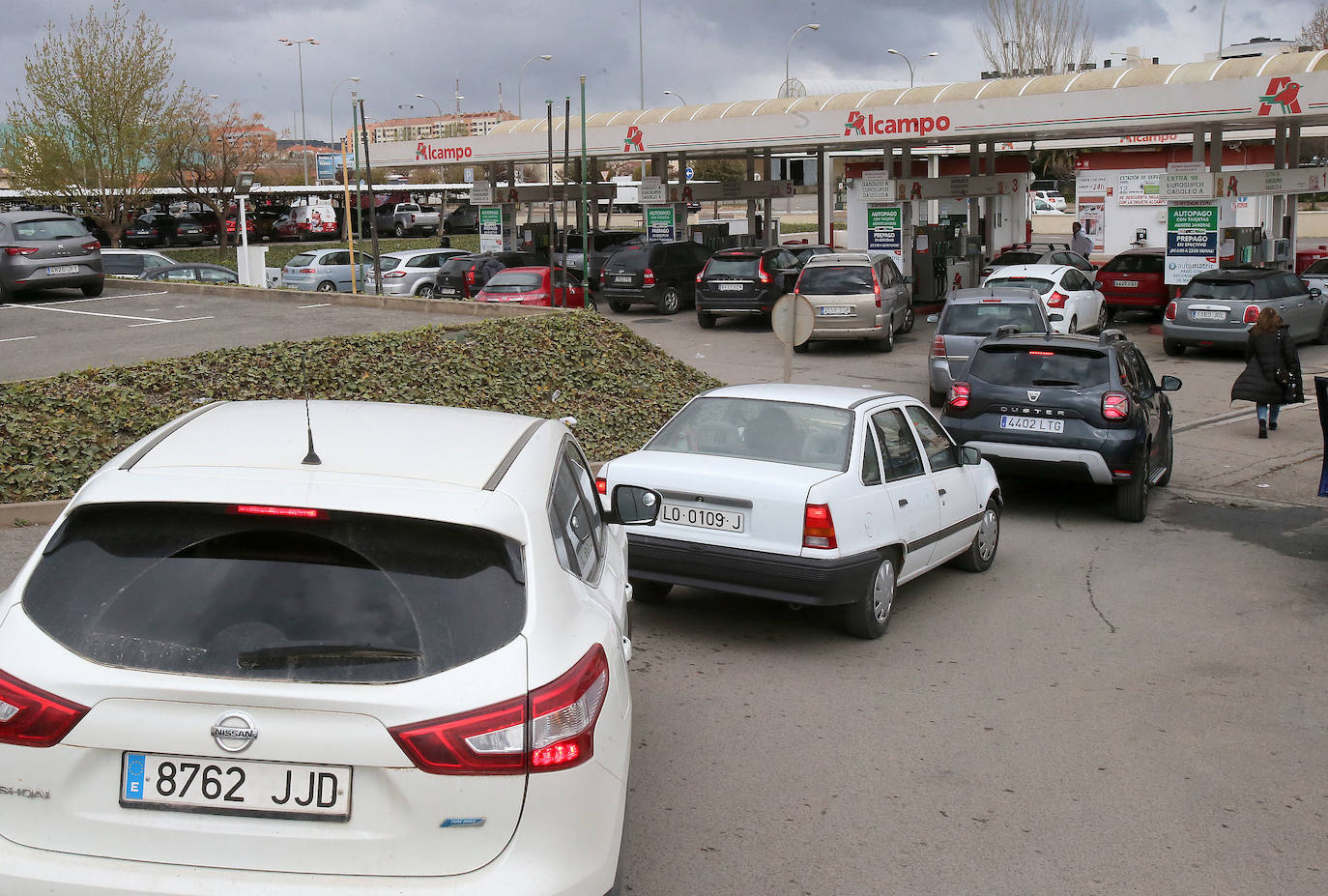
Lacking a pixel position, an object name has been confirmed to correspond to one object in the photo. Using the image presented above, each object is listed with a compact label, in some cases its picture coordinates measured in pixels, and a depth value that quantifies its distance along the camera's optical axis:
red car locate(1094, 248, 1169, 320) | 28.47
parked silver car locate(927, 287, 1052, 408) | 18.36
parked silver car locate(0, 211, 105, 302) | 22.22
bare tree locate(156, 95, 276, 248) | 50.16
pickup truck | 64.88
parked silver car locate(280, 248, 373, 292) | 32.91
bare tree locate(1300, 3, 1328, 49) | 67.44
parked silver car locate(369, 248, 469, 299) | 32.25
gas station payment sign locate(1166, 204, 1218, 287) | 26.30
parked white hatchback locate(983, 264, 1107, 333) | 23.64
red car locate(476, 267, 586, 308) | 26.19
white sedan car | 7.46
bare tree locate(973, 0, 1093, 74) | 69.75
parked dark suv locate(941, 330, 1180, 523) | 11.50
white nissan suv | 3.04
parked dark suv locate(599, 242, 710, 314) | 30.89
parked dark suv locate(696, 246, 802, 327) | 28.05
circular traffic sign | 13.40
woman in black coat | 15.41
